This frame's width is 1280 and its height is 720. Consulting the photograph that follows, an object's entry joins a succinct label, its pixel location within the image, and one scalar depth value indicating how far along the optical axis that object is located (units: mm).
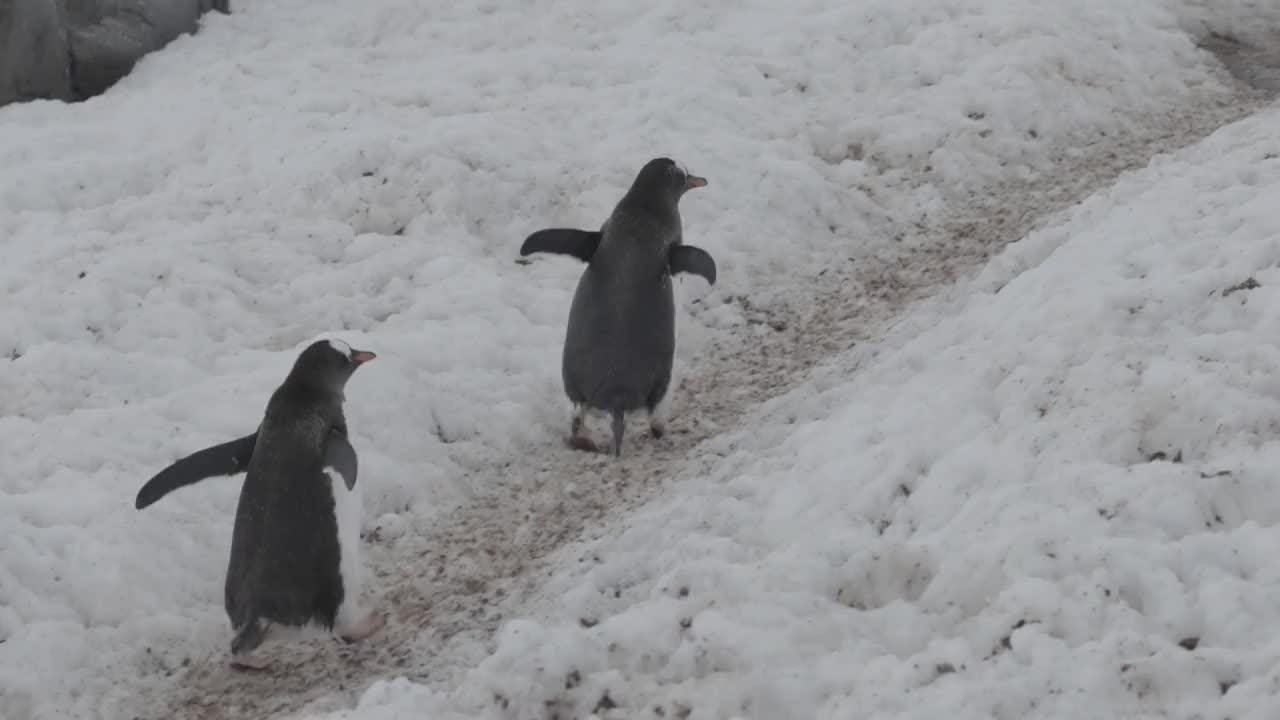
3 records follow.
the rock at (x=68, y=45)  19641
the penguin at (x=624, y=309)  11797
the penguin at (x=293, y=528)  9078
